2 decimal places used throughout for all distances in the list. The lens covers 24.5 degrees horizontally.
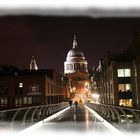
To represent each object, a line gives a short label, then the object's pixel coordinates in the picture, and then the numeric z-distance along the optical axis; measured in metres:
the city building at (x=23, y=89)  40.97
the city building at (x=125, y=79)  31.95
